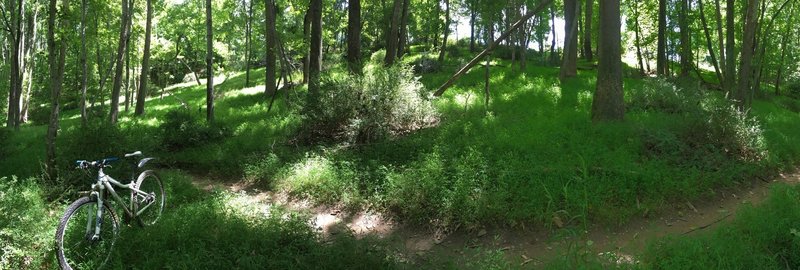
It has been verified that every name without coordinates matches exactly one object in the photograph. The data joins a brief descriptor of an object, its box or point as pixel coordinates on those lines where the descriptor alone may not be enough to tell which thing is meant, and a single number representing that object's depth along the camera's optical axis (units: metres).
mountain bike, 4.53
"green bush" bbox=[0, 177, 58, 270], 4.59
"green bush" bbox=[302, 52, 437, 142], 9.80
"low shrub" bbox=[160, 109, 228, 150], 11.01
